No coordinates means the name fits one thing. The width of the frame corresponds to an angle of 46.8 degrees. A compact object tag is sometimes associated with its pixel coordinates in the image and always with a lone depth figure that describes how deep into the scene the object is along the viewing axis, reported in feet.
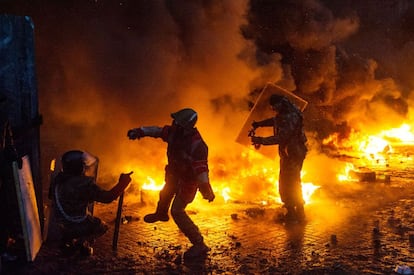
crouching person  18.90
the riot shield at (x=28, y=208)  18.66
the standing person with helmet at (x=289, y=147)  24.68
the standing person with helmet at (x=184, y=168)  19.39
